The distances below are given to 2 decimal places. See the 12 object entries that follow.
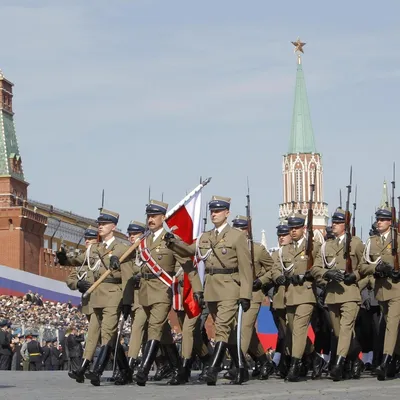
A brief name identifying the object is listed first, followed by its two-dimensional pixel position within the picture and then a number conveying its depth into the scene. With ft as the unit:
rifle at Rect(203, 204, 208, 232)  61.87
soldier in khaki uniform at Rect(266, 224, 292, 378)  51.37
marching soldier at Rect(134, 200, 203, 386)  45.83
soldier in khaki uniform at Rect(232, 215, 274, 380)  50.52
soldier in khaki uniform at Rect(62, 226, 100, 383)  47.37
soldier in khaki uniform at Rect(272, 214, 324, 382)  47.55
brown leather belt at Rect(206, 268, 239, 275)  45.47
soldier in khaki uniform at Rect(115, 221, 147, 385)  46.77
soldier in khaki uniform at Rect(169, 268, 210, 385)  47.52
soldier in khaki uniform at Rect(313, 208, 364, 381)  46.70
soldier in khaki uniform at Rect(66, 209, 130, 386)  46.39
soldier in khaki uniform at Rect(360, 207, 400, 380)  46.57
